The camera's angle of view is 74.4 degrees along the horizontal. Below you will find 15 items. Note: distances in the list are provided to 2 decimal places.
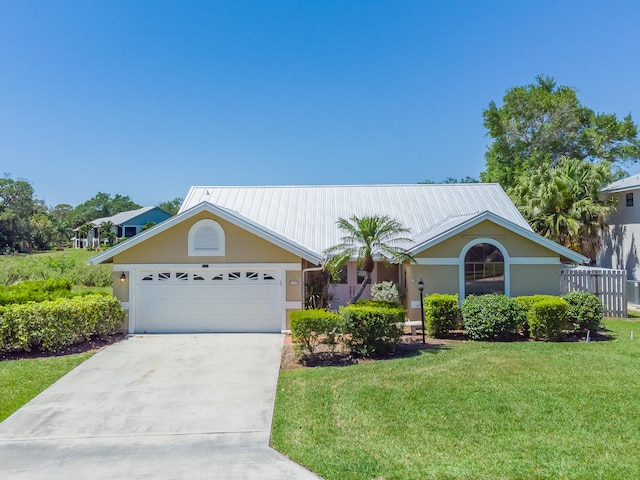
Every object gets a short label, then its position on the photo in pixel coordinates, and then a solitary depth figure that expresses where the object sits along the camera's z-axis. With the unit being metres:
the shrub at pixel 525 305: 12.30
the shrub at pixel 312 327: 10.18
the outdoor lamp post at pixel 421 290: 11.96
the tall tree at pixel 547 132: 31.69
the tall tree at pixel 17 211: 52.22
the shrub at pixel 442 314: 12.49
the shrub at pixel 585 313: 12.26
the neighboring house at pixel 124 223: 53.09
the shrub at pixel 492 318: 12.09
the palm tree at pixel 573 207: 19.88
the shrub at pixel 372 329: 10.40
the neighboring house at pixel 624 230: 20.86
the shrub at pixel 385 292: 14.24
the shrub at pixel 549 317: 11.93
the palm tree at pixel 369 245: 12.70
